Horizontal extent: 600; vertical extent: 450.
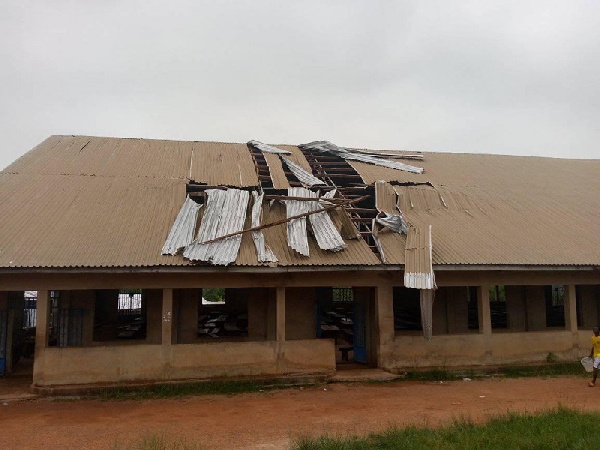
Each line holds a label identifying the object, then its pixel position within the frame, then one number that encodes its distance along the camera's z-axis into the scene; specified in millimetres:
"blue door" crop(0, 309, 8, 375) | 11742
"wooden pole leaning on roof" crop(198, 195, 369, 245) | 11051
